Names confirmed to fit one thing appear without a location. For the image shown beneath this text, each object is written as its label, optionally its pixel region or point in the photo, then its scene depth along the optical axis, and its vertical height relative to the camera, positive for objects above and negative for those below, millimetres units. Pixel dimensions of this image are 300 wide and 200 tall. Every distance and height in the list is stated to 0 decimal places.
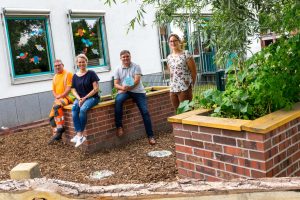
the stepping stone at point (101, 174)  4838 -1524
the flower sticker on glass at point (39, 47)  10078 +340
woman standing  5723 -340
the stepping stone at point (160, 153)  5539 -1511
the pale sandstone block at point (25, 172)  1913 -551
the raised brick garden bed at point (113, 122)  6025 -1153
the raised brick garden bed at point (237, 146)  3133 -894
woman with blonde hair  5875 -605
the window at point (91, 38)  10891 +524
